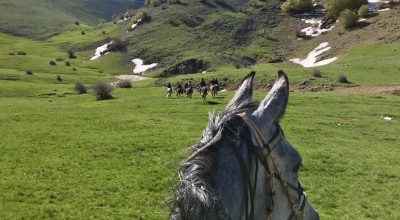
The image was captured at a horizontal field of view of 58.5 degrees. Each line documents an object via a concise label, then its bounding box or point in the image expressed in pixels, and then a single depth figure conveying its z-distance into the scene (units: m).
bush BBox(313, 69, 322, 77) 42.59
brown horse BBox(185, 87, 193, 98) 38.24
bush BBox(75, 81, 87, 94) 46.28
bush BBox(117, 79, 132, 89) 50.78
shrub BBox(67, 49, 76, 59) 82.50
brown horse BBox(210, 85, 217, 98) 36.75
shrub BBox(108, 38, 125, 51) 80.19
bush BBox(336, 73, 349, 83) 39.52
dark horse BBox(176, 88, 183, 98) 39.56
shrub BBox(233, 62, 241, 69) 59.68
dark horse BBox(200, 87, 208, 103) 33.25
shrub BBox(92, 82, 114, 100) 40.66
